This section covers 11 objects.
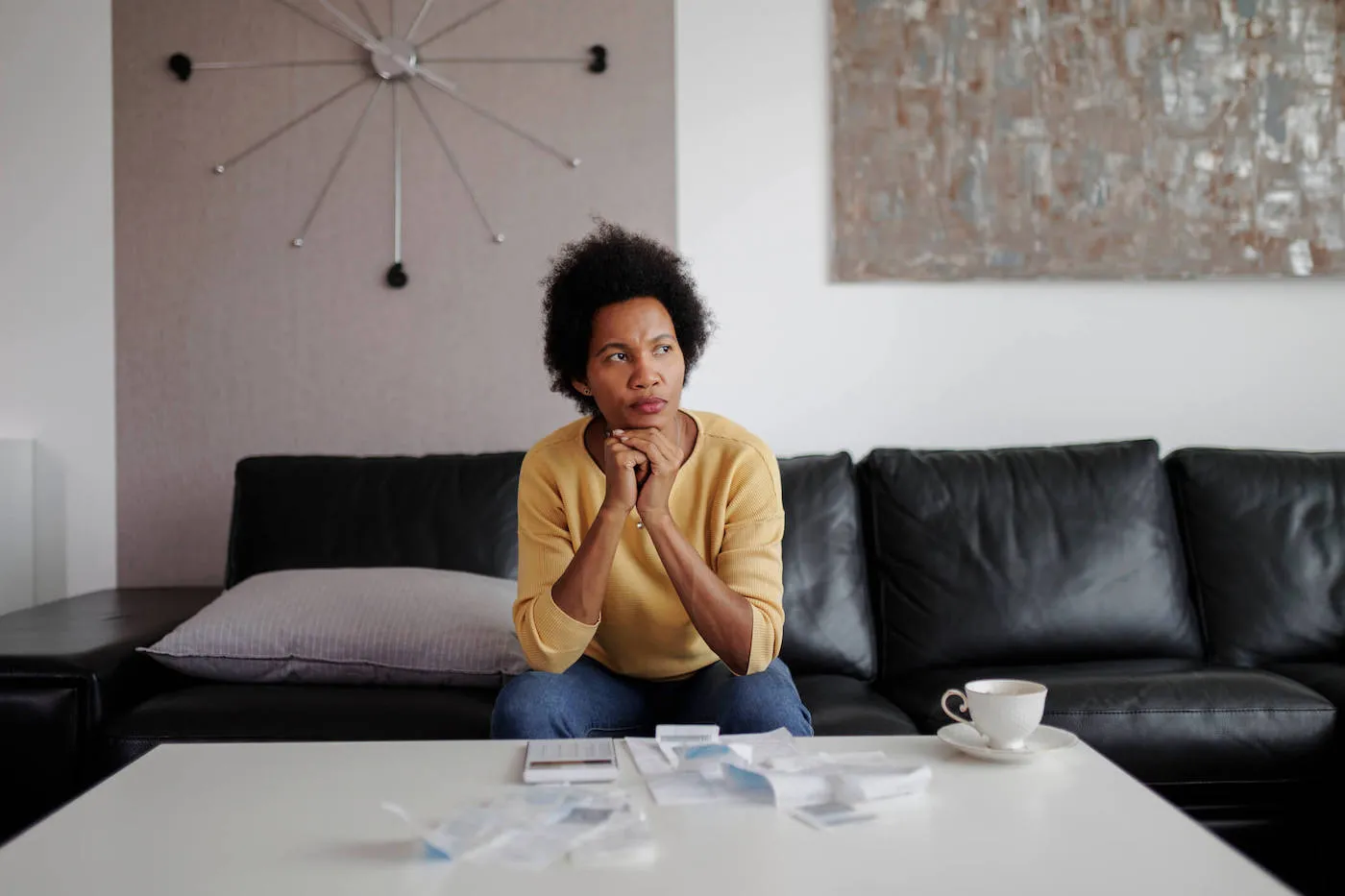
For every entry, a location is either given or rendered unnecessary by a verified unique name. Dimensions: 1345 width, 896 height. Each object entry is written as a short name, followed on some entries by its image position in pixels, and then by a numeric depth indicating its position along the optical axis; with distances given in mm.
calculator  1192
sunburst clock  2789
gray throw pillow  2059
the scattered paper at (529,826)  987
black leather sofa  2109
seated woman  1617
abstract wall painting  2805
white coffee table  931
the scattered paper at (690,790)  1128
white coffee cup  1240
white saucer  1248
